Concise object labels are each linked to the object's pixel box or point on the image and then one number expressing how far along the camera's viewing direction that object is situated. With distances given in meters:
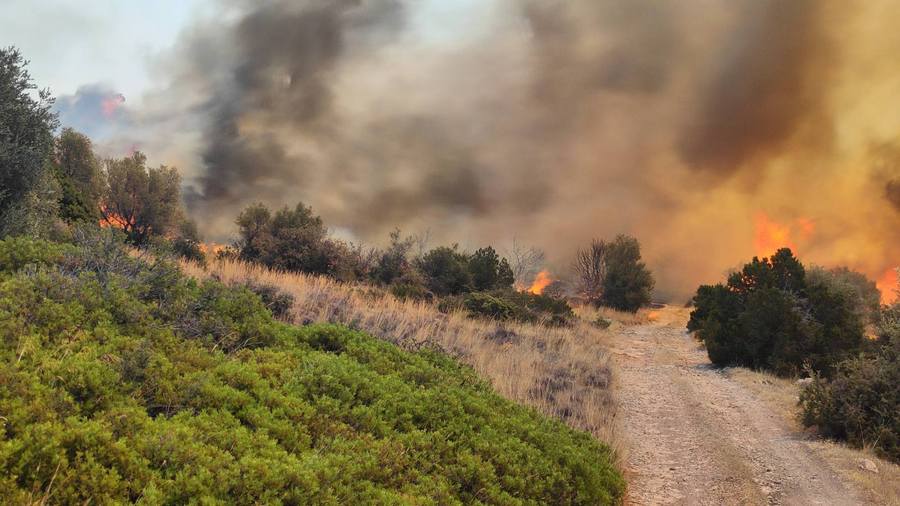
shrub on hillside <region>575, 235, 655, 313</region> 43.31
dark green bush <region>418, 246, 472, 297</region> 28.33
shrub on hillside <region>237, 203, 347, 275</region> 24.02
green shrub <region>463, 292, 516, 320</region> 22.53
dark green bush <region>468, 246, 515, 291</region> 29.33
